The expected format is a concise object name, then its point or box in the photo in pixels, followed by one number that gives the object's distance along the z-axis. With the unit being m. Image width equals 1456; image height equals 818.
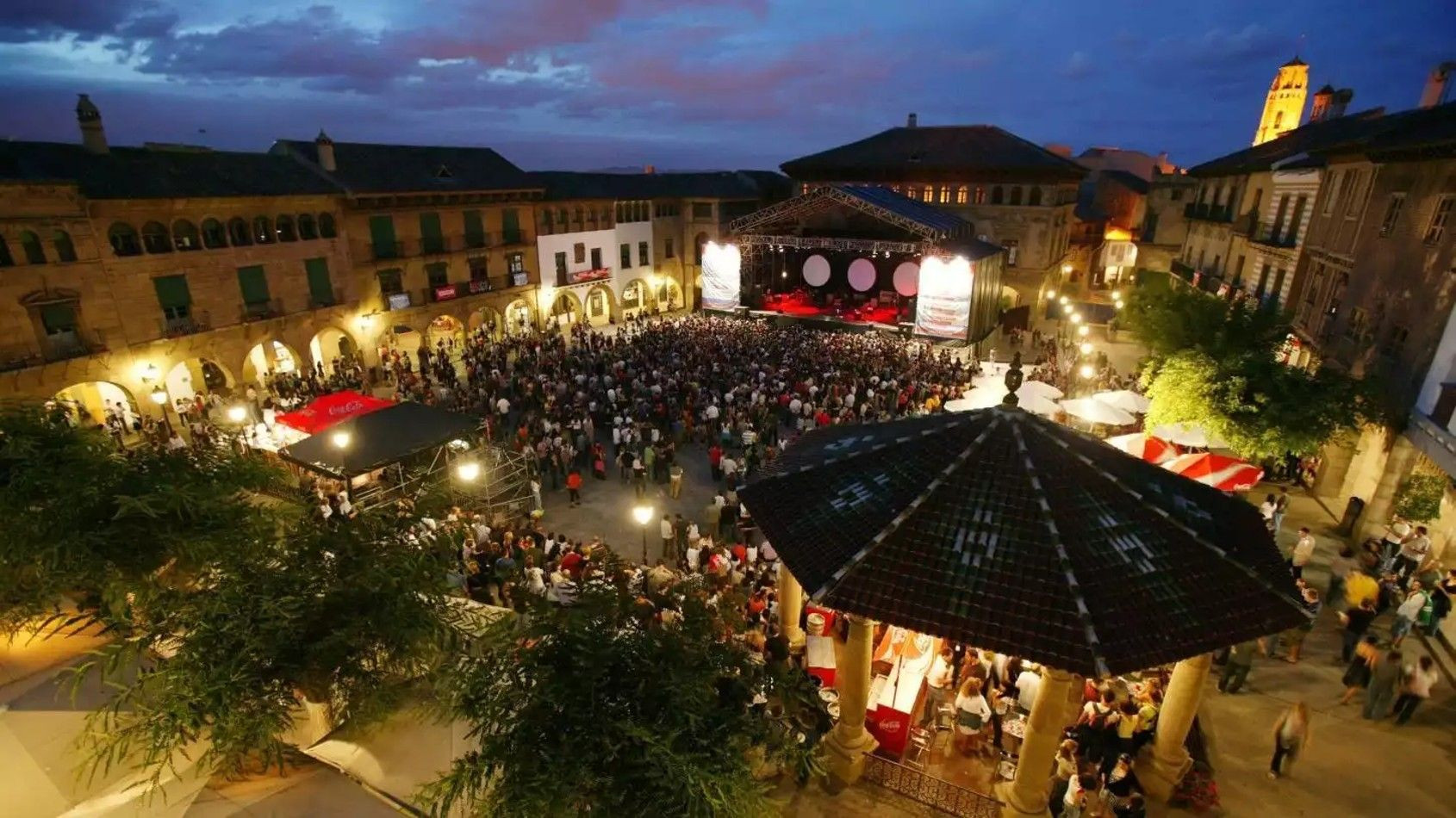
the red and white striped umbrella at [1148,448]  15.47
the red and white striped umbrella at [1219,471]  13.64
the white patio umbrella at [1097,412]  15.79
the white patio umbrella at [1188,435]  14.79
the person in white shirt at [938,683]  9.73
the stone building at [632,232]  36.50
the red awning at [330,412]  15.65
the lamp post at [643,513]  11.96
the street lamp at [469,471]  14.20
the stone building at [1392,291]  12.87
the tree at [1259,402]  13.32
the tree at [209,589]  6.62
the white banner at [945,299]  27.86
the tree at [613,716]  4.96
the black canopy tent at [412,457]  14.12
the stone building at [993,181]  34.88
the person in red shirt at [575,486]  16.20
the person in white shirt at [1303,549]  12.01
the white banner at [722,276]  33.28
